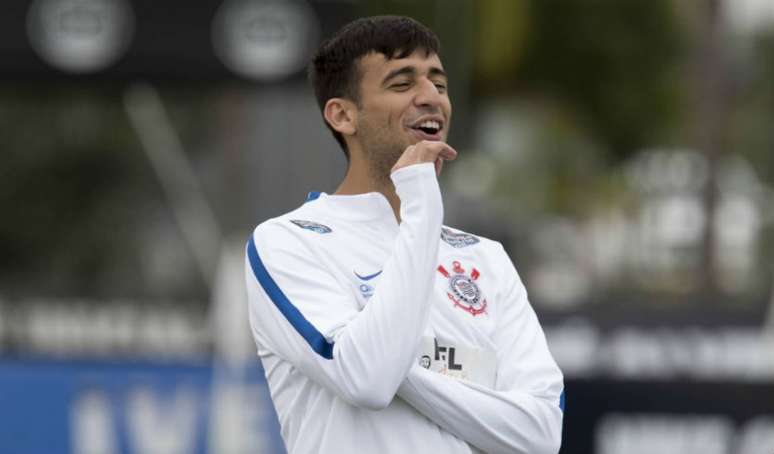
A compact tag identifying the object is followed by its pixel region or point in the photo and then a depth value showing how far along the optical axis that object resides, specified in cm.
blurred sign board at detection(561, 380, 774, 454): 1564
